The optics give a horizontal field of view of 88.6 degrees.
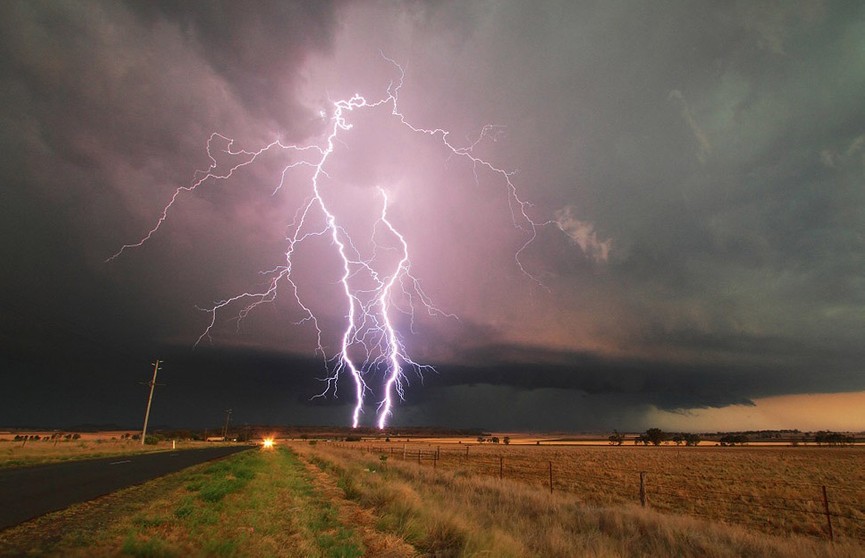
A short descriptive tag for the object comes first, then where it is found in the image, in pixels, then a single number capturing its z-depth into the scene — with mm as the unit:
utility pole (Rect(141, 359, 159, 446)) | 44438
